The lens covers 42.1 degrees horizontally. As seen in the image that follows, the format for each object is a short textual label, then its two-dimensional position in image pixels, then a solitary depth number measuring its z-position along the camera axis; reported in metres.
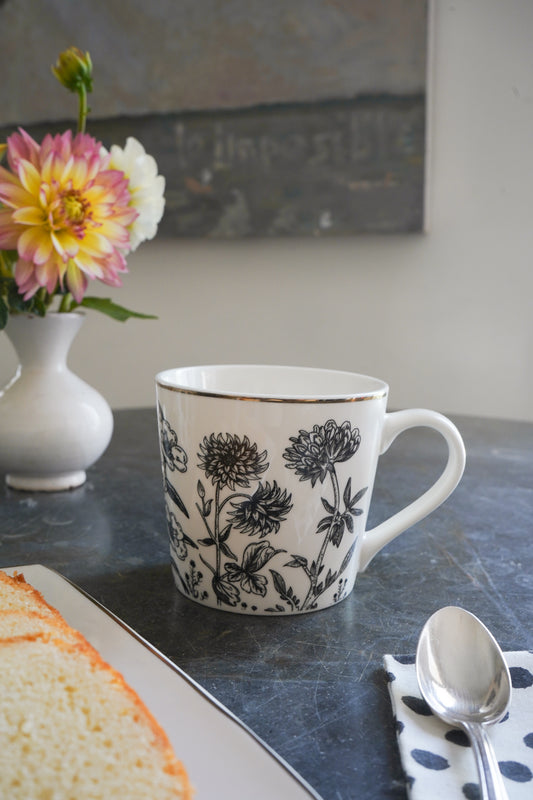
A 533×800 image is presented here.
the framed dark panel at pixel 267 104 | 1.71
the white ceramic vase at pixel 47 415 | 0.64
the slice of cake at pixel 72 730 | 0.22
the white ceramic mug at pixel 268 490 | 0.39
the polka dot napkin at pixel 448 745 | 0.25
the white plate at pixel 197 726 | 0.23
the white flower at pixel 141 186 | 0.66
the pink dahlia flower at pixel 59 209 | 0.57
